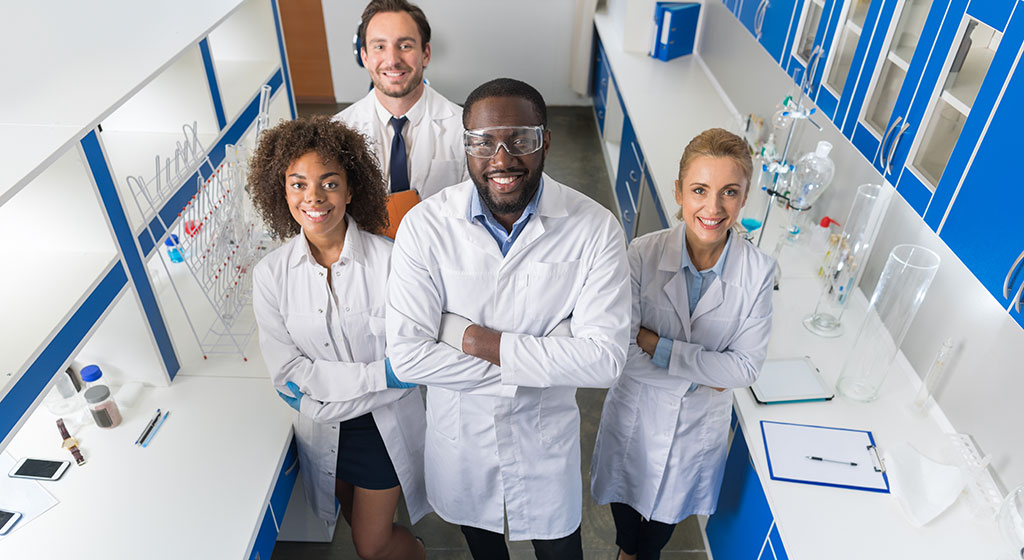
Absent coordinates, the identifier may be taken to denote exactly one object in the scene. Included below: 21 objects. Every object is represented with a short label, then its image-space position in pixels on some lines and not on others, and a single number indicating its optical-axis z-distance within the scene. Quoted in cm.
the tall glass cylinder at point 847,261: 232
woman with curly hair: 184
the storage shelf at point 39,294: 161
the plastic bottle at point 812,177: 256
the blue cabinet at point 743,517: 184
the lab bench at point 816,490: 166
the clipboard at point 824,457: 180
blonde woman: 171
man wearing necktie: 238
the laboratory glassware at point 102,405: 194
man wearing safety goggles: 162
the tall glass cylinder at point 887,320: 198
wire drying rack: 220
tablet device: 204
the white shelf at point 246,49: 312
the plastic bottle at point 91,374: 195
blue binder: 448
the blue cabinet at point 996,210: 163
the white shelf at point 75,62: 160
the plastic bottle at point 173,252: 259
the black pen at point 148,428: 196
